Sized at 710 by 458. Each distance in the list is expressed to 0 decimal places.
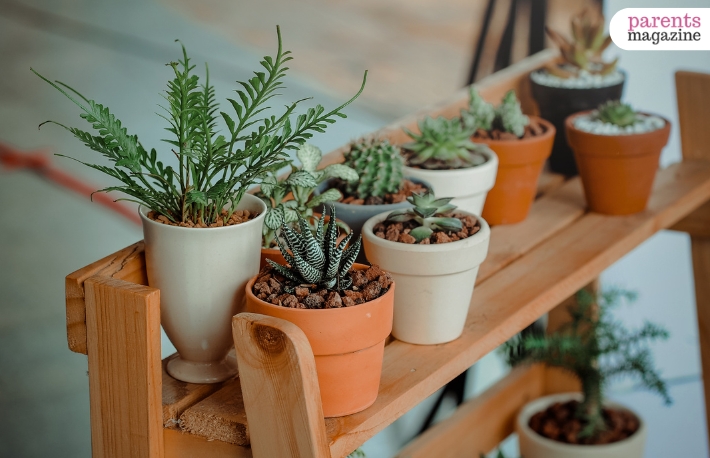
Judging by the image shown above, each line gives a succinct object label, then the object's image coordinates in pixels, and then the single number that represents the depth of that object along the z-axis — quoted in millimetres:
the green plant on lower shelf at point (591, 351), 1898
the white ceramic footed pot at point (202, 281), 1290
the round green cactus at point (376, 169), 1449
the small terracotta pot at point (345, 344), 1255
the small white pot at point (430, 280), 1348
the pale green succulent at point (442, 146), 1517
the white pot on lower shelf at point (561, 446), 1904
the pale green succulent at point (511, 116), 1602
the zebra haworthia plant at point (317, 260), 1275
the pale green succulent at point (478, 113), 1609
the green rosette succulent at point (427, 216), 1363
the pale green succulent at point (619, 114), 1630
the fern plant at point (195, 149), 1262
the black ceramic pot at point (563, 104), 1744
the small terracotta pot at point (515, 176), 1588
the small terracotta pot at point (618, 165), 1613
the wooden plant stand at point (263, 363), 1244
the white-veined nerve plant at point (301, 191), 1359
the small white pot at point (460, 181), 1495
